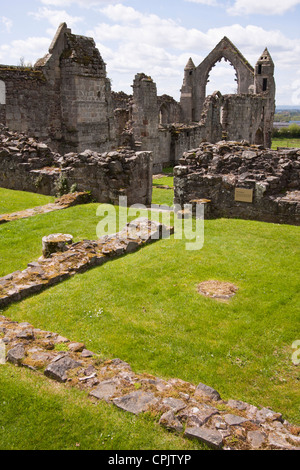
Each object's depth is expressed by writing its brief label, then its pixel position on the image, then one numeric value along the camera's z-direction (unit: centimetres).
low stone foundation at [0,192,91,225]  1146
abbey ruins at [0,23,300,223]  1136
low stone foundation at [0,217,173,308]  682
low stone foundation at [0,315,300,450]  353
